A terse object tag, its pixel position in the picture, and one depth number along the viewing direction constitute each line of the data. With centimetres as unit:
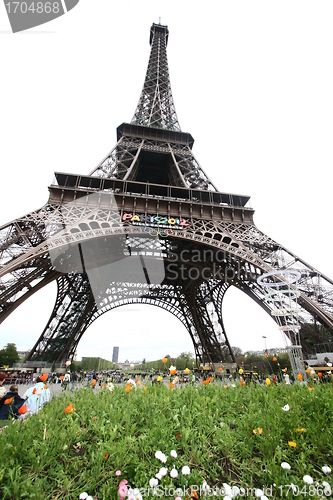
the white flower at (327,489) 222
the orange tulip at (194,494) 216
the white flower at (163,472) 221
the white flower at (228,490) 218
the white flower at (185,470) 221
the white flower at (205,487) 226
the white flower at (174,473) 218
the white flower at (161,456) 237
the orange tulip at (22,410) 313
